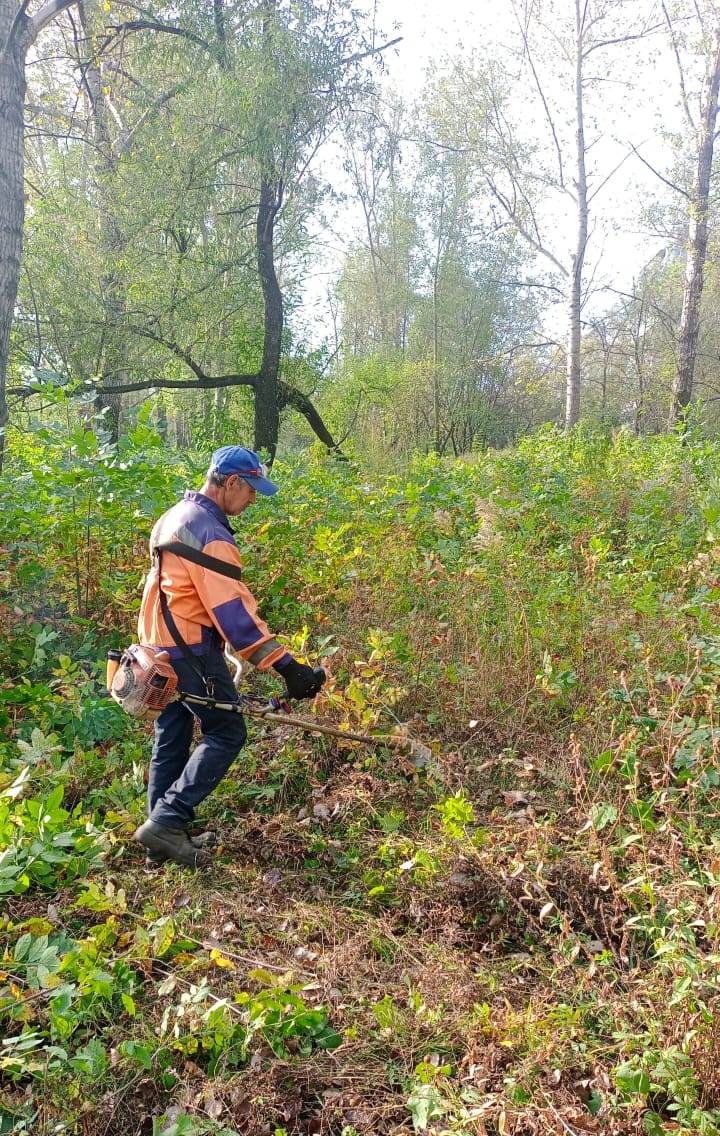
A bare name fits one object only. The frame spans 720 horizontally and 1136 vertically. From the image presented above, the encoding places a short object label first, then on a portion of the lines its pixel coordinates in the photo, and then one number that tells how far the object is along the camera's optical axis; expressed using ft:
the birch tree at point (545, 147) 50.93
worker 10.42
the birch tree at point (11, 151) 19.30
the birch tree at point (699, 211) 41.42
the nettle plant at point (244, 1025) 7.72
